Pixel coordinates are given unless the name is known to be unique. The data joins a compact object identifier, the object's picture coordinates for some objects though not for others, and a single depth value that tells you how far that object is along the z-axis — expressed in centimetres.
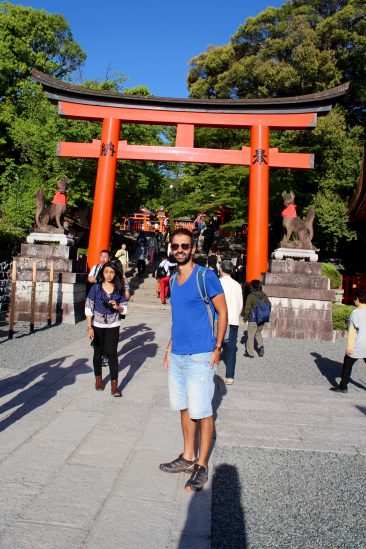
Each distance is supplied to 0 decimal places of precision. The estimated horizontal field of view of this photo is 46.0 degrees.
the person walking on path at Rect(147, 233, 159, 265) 1877
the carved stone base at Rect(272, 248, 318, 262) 1045
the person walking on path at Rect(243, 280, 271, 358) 742
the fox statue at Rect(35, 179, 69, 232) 1064
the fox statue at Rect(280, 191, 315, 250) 1055
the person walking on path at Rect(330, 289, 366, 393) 523
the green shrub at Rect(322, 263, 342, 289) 1325
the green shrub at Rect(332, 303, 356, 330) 1030
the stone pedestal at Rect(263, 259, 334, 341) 991
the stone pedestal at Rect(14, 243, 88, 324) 985
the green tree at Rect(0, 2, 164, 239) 1838
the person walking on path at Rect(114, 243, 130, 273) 1410
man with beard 291
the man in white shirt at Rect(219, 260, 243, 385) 559
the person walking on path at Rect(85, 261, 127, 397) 483
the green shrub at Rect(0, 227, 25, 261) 1213
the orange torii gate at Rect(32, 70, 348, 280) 1202
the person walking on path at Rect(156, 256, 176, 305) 1323
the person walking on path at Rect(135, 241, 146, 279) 1648
